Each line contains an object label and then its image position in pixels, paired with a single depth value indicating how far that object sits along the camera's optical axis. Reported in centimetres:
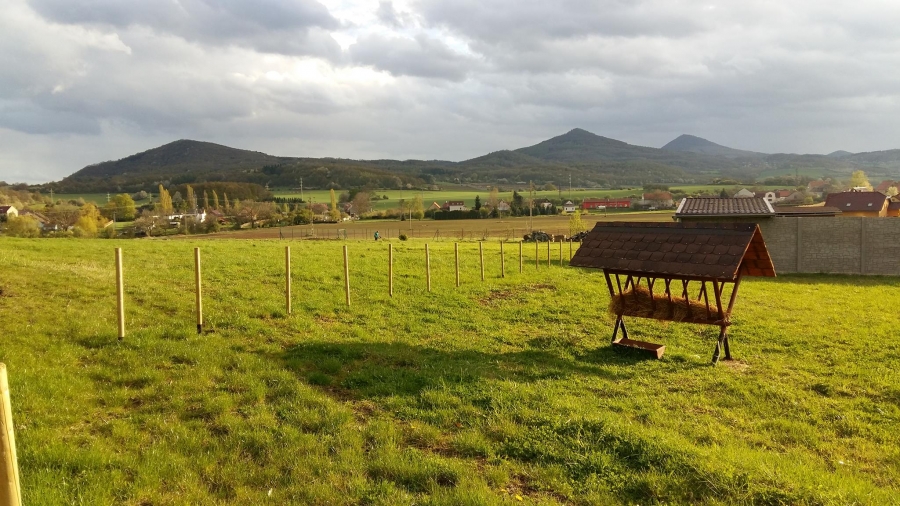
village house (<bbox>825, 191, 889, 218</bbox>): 5584
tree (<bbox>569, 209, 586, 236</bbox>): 5484
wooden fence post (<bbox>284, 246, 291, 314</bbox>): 1141
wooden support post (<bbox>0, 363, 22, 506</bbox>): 283
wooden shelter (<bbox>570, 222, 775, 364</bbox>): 890
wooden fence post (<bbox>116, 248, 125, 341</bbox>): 855
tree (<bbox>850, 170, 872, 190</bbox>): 12588
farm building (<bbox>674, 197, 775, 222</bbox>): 2616
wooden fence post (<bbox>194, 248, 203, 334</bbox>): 959
